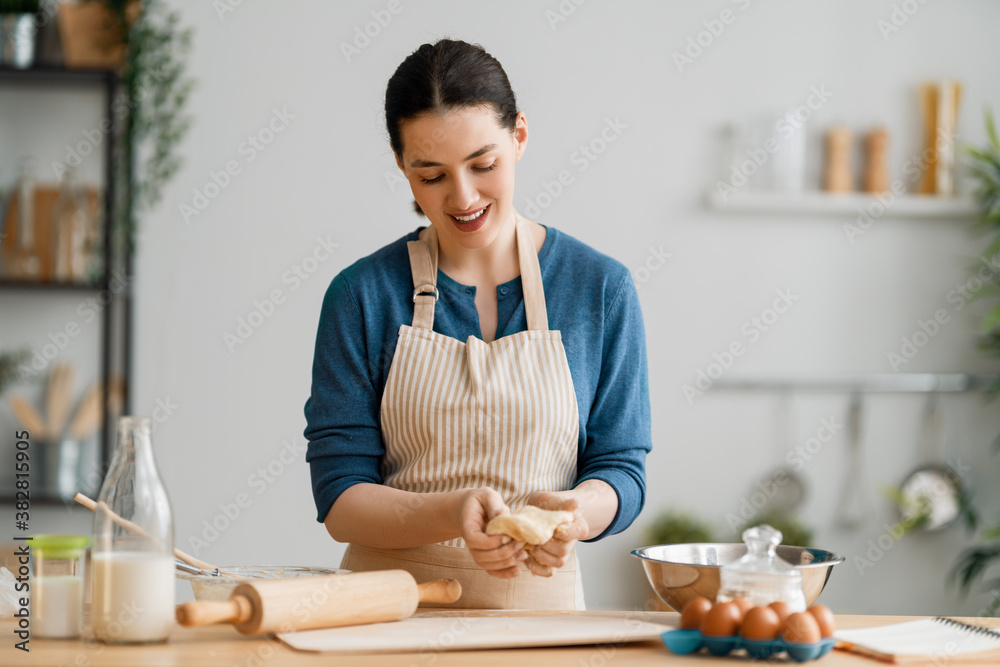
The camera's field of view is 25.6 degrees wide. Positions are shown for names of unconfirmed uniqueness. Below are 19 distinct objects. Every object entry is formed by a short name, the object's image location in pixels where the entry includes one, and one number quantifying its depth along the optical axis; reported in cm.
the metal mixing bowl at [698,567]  265
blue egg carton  248
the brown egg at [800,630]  248
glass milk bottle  251
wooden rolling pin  252
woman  292
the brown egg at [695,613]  256
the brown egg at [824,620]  251
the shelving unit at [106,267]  487
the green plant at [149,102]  498
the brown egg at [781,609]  251
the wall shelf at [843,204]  519
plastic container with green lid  255
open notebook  254
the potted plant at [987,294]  505
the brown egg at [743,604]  252
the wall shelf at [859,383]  529
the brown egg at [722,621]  250
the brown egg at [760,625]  249
